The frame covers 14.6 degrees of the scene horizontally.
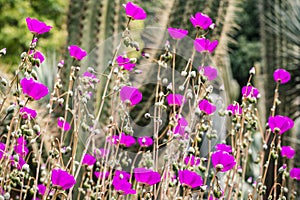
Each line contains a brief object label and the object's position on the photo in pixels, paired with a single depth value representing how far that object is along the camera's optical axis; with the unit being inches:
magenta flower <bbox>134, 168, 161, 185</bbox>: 83.6
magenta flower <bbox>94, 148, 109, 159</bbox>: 88.0
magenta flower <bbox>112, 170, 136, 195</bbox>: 86.0
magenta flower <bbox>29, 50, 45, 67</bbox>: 86.0
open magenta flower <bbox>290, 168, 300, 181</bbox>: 93.4
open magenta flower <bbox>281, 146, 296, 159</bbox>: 96.8
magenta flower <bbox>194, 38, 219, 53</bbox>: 88.8
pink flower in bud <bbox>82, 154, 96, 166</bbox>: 92.0
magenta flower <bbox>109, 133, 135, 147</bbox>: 92.3
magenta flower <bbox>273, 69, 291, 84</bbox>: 95.1
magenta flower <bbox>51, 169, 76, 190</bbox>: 78.9
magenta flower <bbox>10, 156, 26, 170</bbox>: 87.8
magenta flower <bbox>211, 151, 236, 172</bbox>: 82.1
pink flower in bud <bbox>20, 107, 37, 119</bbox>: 84.0
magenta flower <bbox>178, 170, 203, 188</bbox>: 82.4
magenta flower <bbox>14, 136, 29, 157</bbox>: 89.4
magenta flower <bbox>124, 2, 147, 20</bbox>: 86.8
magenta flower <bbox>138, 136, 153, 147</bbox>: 92.6
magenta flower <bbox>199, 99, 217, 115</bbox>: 86.6
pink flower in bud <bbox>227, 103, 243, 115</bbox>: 87.4
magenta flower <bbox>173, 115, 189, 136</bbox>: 90.6
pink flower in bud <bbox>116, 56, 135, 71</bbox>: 90.2
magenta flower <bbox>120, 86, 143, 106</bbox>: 87.9
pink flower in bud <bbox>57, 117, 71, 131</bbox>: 90.8
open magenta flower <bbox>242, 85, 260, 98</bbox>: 88.4
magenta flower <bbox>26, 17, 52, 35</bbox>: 83.5
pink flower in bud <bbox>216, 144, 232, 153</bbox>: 85.9
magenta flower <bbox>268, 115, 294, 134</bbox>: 90.0
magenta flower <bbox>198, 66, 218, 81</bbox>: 93.8
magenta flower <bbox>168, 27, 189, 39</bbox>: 92.1
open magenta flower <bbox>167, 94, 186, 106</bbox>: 91.4
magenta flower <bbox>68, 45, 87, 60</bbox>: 89.2
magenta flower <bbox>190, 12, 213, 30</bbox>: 89.9
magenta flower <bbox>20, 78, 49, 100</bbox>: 79.8
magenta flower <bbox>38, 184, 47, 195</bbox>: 91.6
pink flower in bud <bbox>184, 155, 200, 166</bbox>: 88.6
